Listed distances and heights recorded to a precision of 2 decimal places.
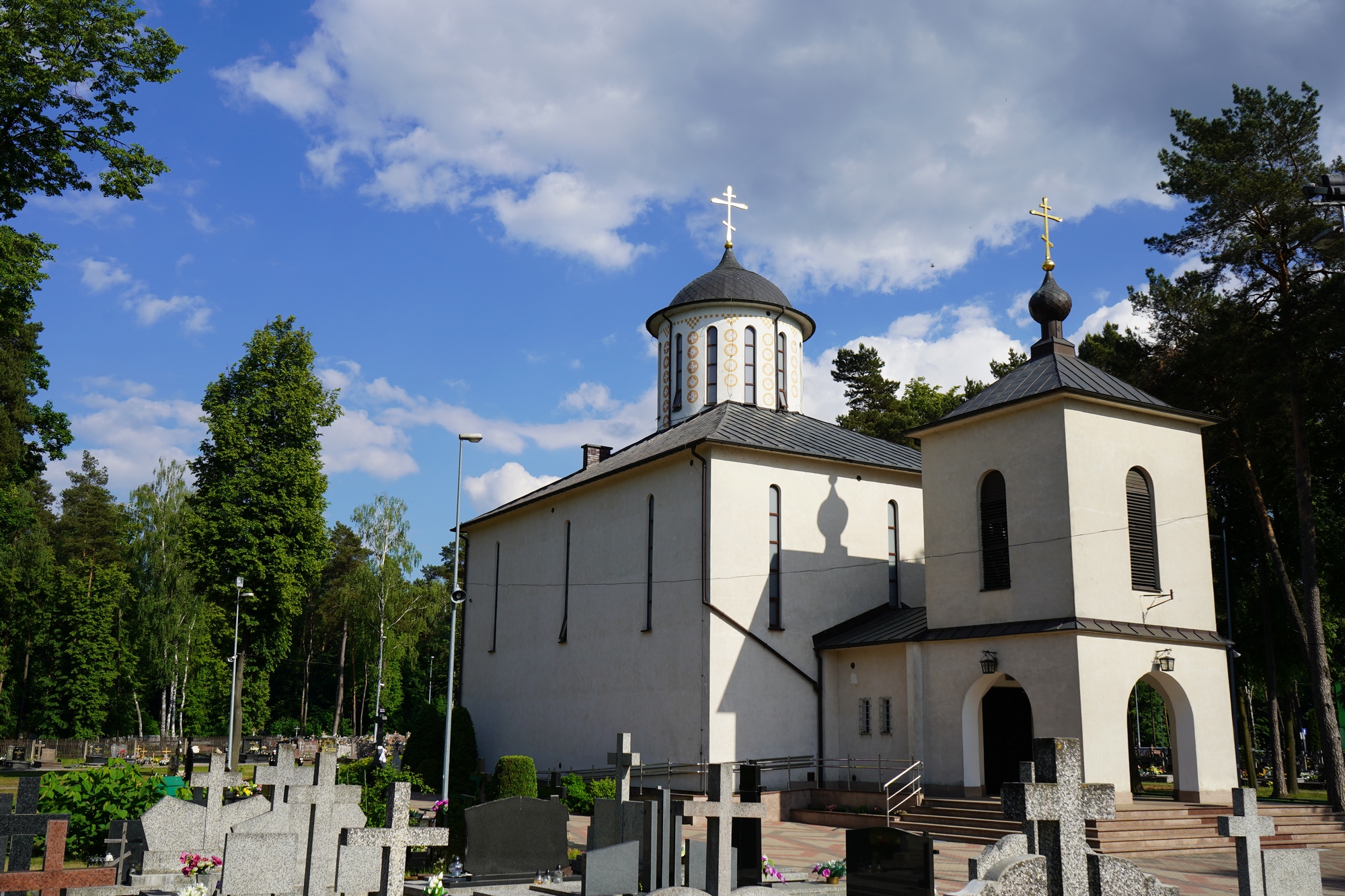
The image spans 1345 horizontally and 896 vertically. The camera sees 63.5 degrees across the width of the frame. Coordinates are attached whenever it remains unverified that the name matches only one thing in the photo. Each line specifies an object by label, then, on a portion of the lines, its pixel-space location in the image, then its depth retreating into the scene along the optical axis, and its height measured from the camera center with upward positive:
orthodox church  18.80 +2.03
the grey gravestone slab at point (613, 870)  10.36 -1.82
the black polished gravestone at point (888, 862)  8.68 -1.49
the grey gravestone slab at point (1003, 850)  7.01 -1.08
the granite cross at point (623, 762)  13.22 -1.07
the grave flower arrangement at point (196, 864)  11.04 -1.90
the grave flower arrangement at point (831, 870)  12.27 -2.16
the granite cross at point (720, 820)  9.26 -1.26
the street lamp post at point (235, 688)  29.55 -0.39
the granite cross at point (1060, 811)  6.13 -0.73
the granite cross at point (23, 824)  9.66 -1.45
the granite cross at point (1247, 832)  7.93 -1.11
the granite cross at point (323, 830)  9.02 -1.31
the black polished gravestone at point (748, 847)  11.45 -1.74
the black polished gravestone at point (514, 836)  12.52 -1.84
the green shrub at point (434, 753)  25.84 -1.87
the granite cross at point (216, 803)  11.69 -1.40
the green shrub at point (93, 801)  13.73 -1.61
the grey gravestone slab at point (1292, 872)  7.98 -1.38
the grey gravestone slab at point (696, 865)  11.12 -1.89
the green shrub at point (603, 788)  20.00 -2.04
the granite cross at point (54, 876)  7.68 -1.41
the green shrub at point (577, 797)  21.25 -2.31
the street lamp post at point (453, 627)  21.67 +1.00
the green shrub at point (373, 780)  16.50 -2.03
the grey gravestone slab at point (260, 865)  8.32 -1.45
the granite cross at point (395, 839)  8.20 -1.24
